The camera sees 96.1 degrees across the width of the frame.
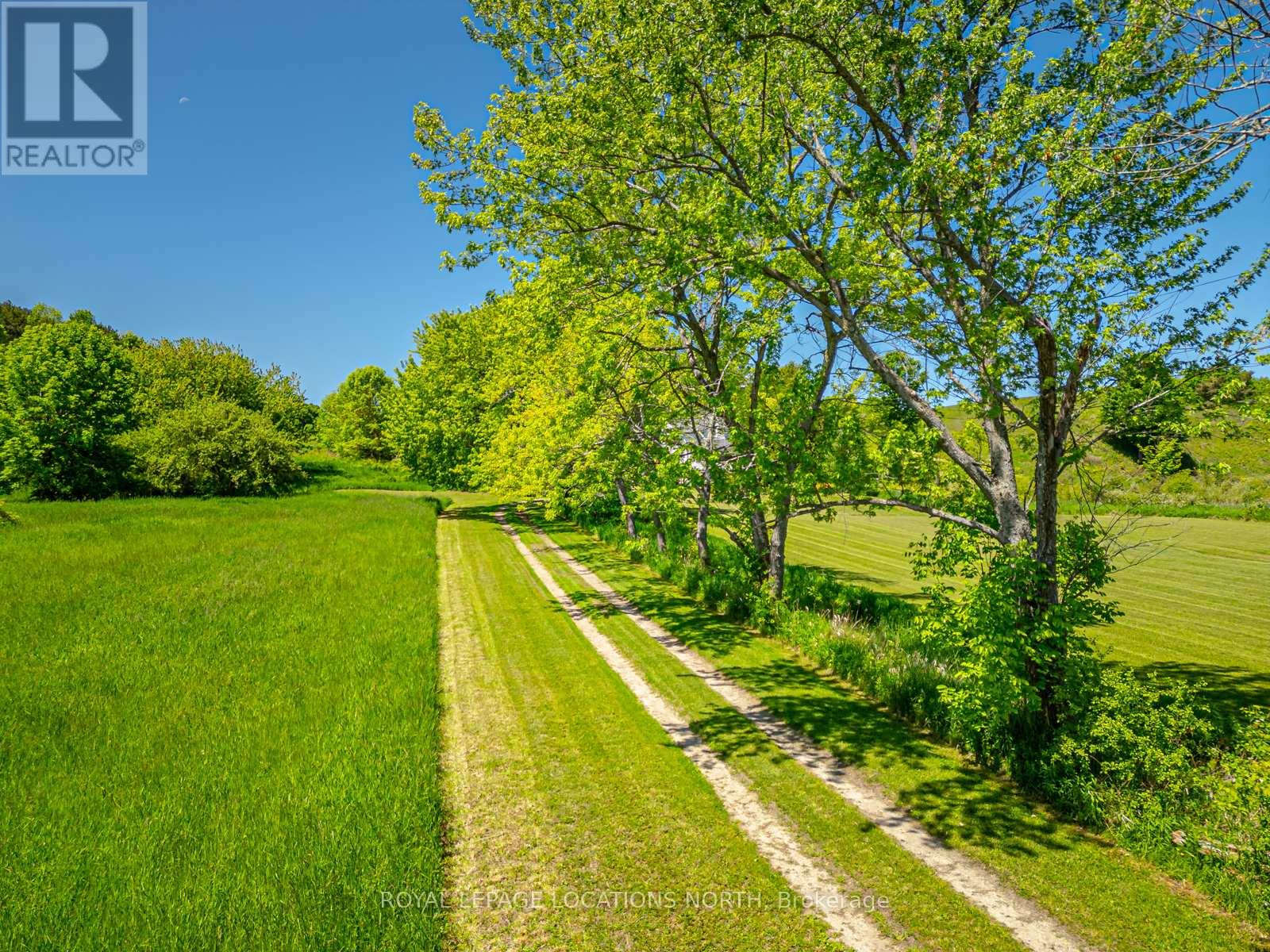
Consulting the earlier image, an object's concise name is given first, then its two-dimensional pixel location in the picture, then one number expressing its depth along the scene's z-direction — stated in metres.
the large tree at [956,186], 6.65
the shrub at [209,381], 44.59
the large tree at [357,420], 68.19
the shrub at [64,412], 33.19
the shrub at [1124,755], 6.36
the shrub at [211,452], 36.56
